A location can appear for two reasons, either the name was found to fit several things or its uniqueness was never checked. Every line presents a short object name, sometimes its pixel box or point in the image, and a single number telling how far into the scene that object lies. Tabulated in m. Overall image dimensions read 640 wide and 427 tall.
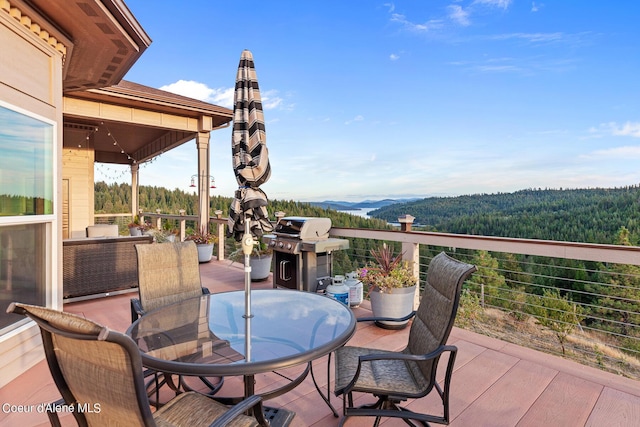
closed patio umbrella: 3.33
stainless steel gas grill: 4.07
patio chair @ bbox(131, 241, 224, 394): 2.43
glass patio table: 1.38
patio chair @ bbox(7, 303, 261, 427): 0.89
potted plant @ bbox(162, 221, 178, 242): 6.78
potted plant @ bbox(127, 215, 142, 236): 8.92
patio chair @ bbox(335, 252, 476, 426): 1.64
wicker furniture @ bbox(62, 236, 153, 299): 4.18
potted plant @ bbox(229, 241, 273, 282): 5.42
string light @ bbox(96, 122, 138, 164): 7.62
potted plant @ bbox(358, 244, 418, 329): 3.41
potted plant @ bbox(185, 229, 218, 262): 6.86
